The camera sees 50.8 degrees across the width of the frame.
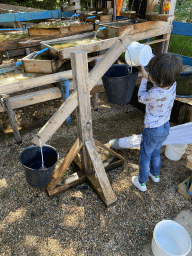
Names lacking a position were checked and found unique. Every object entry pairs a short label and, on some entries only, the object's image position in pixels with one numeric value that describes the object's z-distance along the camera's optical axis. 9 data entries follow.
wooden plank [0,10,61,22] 6.03
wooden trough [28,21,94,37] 3.99
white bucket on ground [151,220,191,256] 1.85
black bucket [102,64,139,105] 2.04
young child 1.67
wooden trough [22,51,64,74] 3.18
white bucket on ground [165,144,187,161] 2.98
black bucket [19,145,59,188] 2.19
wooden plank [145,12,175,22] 3.67
